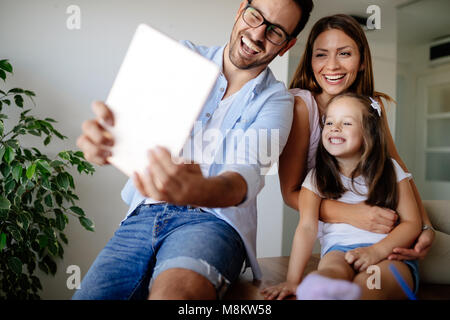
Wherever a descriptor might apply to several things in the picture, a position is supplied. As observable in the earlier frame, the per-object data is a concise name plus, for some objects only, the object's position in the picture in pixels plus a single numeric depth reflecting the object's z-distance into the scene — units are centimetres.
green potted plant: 171
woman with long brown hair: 134
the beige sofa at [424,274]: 106
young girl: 105
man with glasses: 72
